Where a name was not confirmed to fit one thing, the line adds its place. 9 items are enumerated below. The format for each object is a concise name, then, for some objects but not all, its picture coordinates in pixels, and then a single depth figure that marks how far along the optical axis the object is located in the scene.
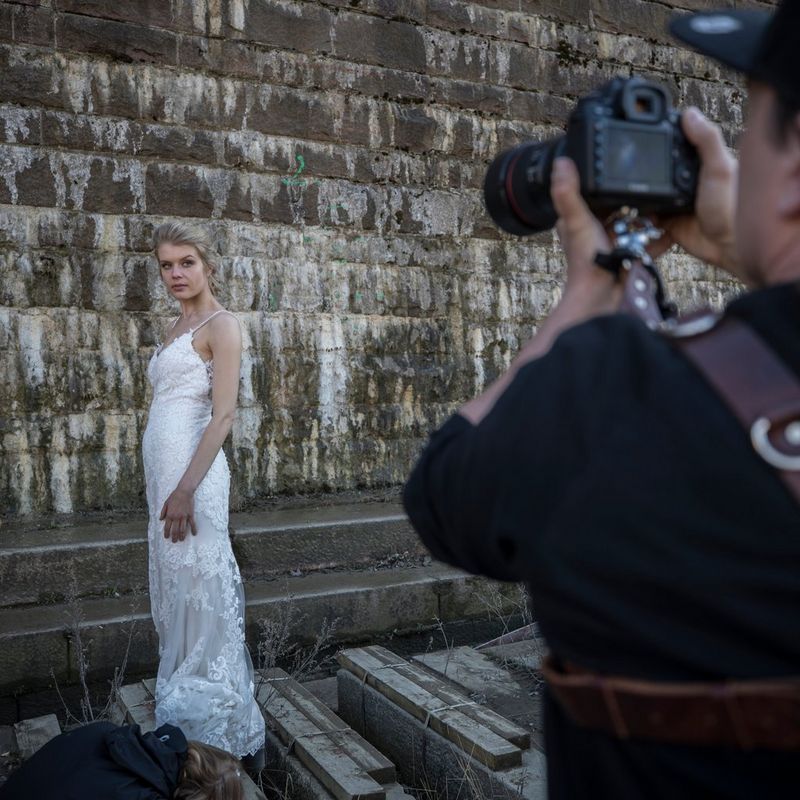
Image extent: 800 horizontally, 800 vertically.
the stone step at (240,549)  5.15
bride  3.58
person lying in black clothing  2.43
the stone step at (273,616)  4.68
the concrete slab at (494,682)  3.65
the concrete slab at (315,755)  3.07
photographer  0.84
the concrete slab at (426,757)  2.90
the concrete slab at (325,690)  4.69
